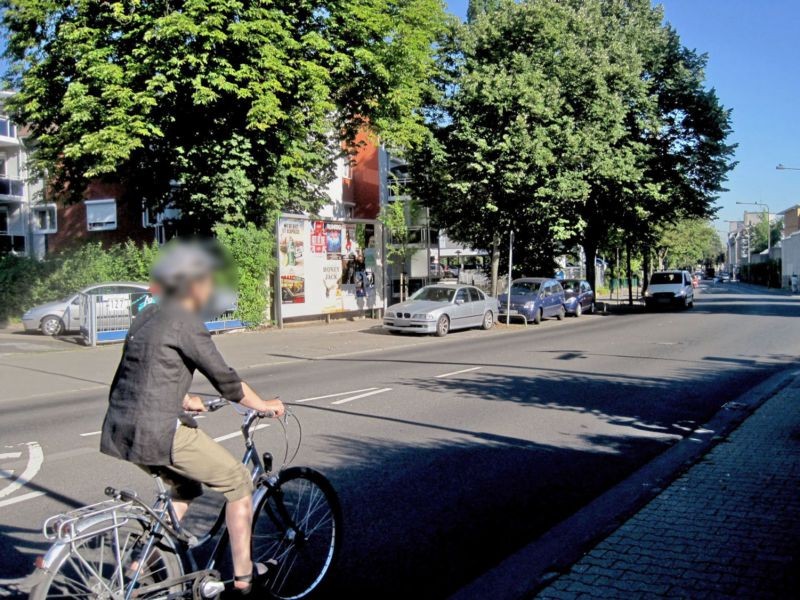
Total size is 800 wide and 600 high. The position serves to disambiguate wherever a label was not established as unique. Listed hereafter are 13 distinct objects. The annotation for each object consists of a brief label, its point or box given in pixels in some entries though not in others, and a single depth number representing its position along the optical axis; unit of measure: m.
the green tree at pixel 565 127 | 24.67
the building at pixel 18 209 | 36.00
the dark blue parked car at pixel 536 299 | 27.41
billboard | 24.09
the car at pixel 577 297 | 32.12
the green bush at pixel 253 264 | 21.11
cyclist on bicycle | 3.20
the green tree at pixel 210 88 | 18.27
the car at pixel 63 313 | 19.67
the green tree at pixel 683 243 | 65.31
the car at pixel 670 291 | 34.53
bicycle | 2.95
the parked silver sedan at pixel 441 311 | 21.45
